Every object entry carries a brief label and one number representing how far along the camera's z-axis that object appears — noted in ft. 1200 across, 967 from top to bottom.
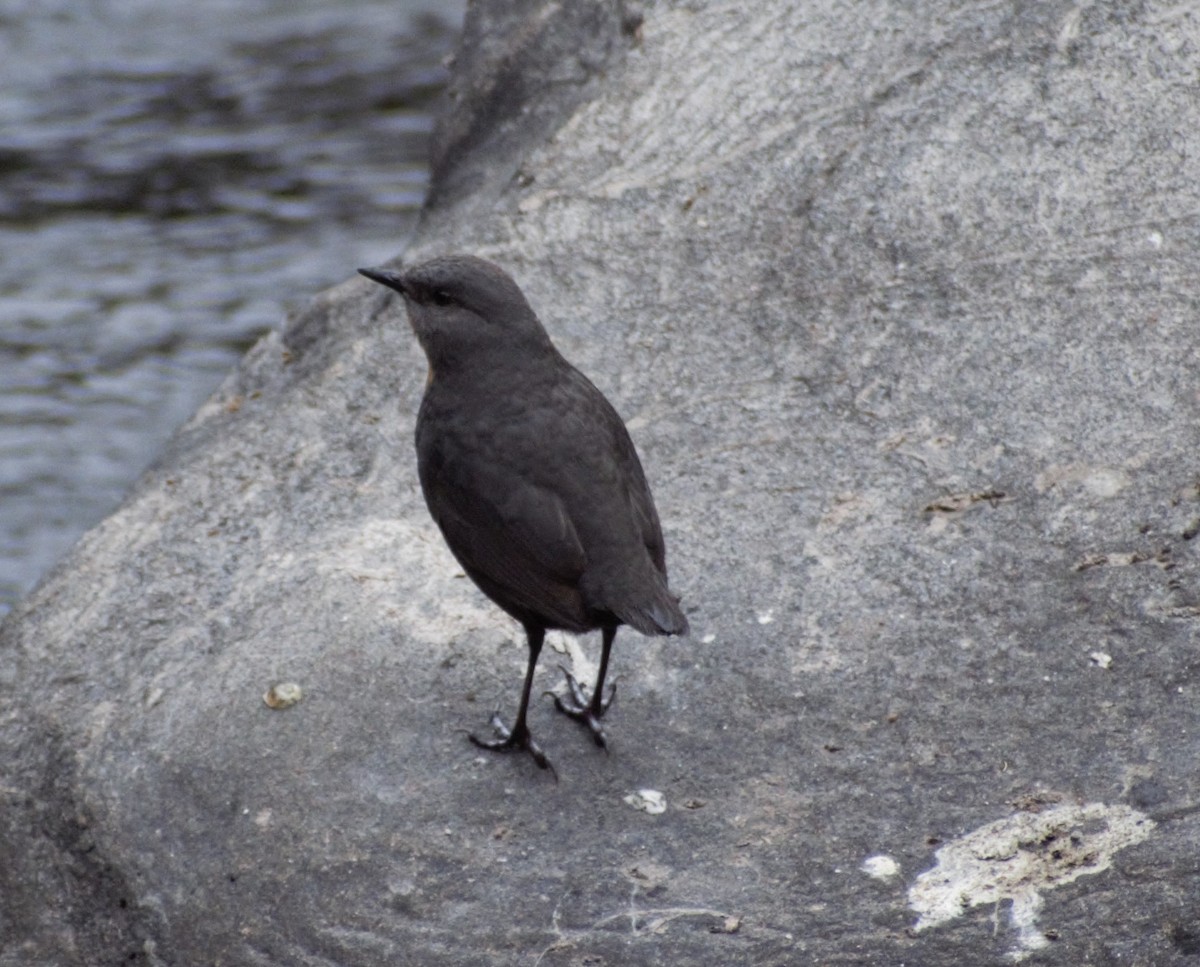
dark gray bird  28.37
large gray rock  26.30
